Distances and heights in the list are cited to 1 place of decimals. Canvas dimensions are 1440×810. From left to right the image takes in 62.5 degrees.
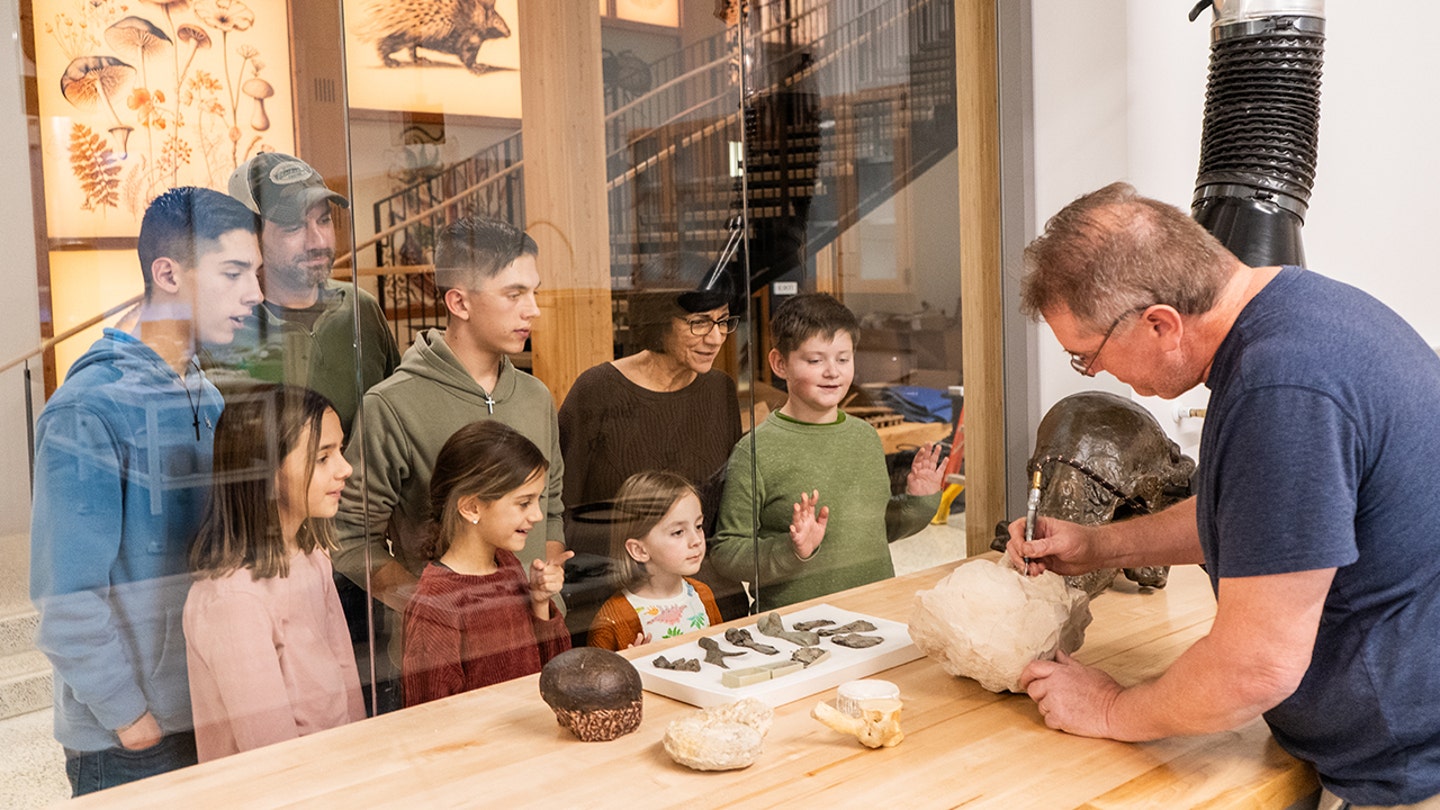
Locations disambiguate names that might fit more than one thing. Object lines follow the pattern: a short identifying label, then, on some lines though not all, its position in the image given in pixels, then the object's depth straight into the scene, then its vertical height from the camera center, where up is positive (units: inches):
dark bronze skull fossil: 109.0 -13.1
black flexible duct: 109.5 +18.4
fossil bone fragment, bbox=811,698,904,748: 74.6 -24.7
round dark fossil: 76.3 -22.7
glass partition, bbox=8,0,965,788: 77.9 +1.5
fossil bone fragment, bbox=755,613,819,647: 93.7 -23.7
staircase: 91.1 +17.6
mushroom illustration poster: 75.3 +17.3
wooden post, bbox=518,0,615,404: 95.2 +13.4
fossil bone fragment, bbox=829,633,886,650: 93.0 -24.2
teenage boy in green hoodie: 90.1 -3.8
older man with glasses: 62.2 -8.5
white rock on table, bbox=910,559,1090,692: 80.6 -20.1
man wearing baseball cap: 83.0 +3.9
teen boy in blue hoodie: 76.5 -8.9
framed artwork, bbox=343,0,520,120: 86.4 +22.1
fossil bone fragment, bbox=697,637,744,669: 89.7 -24.0
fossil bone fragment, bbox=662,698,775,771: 70.9 -24.0
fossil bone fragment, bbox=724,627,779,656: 92.1 -23.8
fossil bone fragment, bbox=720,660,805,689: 84.0 -24.1
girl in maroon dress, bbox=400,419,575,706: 93.3 -18.8
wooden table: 68.7 -26.3
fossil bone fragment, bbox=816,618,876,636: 97.6 -24.3
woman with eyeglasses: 101.7 -6.2
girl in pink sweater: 82.7 -16.6
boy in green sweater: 114.3 -14.6
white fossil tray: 83.0 -24.5
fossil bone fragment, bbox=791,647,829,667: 88.8 -24.1
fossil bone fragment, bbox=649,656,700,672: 88.6 -24.3
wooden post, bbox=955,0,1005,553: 130.0 +6.8
